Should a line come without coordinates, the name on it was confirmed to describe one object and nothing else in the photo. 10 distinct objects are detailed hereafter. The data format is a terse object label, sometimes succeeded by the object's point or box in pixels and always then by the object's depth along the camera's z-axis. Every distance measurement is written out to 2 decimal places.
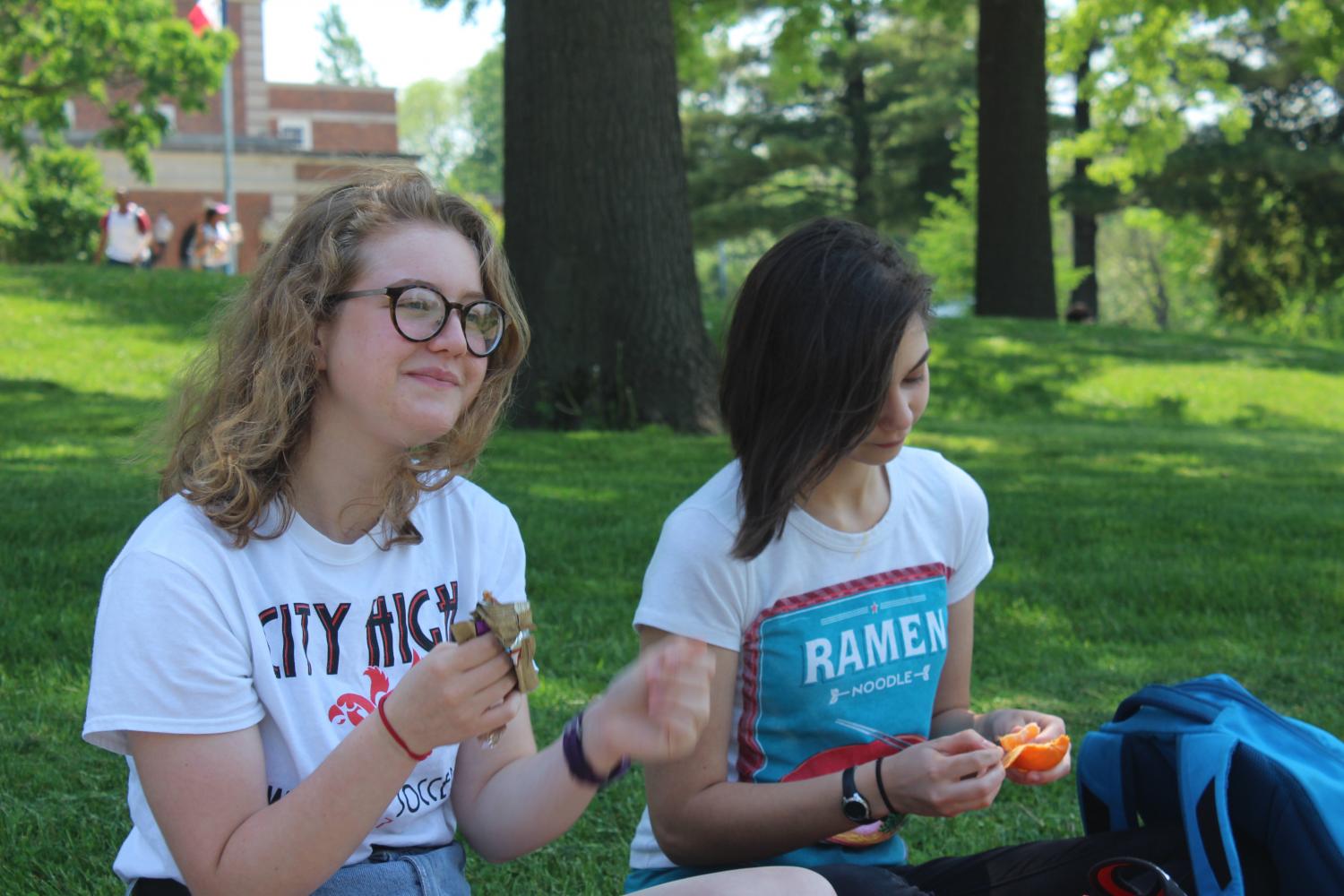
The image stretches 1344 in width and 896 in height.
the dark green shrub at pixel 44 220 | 22.89
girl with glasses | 1.76
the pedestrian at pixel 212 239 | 23.30
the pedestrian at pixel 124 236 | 19.91
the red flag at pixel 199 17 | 22.45
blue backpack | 2.27
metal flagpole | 35.88
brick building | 42.62
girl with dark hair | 2.30
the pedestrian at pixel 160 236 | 29.91
